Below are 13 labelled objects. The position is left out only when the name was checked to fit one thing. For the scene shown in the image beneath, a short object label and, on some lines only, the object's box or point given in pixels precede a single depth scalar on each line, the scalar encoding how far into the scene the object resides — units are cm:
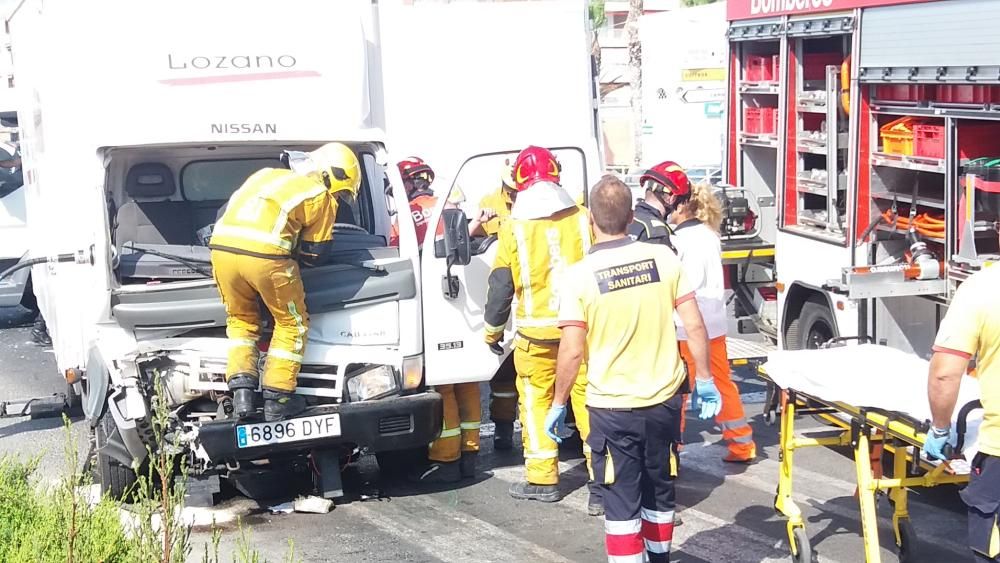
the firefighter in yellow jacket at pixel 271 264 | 650
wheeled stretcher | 523
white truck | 680
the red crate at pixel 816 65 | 888
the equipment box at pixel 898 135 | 779
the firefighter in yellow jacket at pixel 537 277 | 690
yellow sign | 2559
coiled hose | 756
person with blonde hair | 739
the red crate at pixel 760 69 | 958
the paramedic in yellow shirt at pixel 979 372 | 439
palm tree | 2552
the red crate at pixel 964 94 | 688
